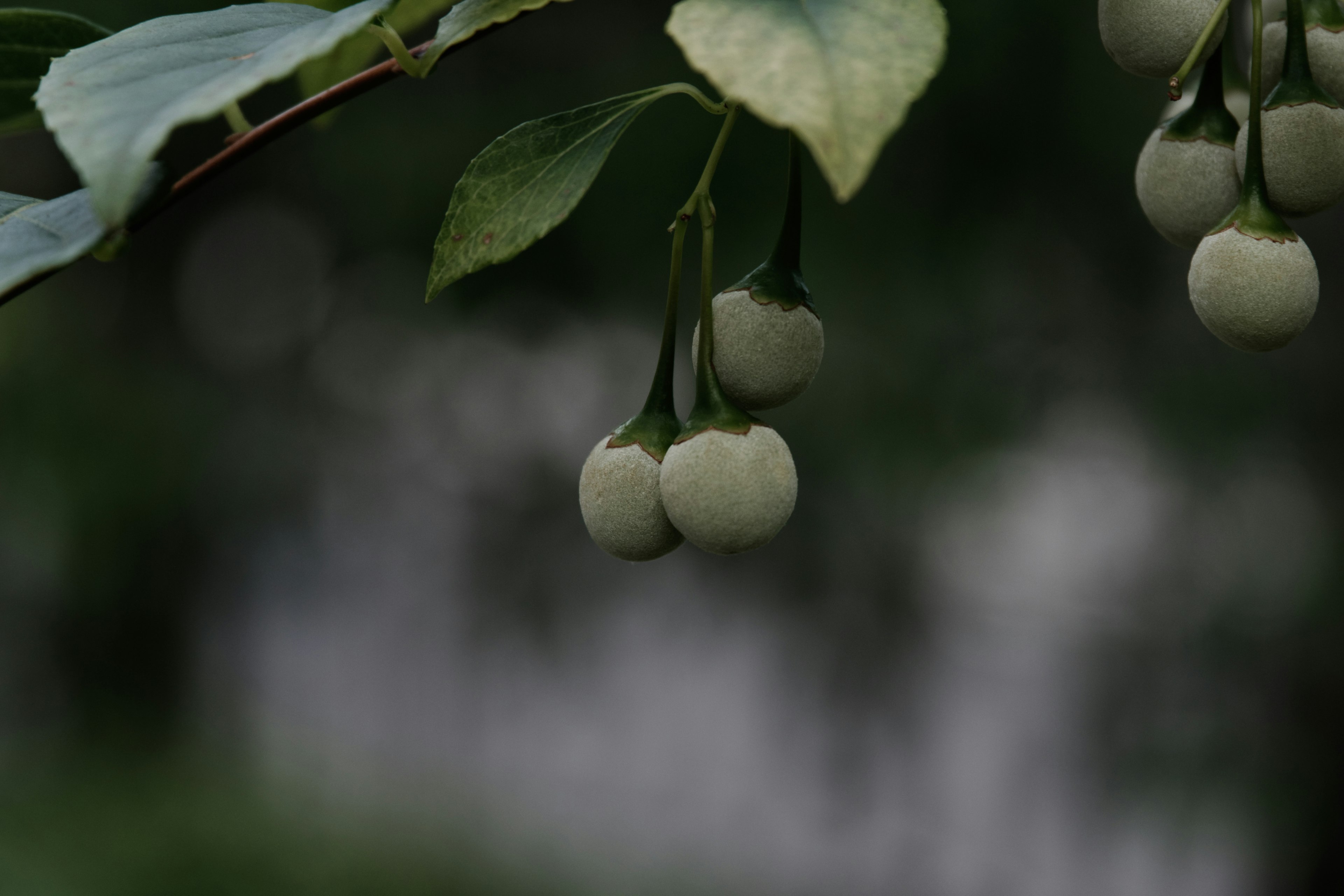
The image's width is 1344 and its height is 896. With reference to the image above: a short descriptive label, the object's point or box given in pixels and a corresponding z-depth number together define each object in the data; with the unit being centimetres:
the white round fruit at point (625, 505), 34
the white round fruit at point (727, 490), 33
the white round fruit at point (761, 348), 34
